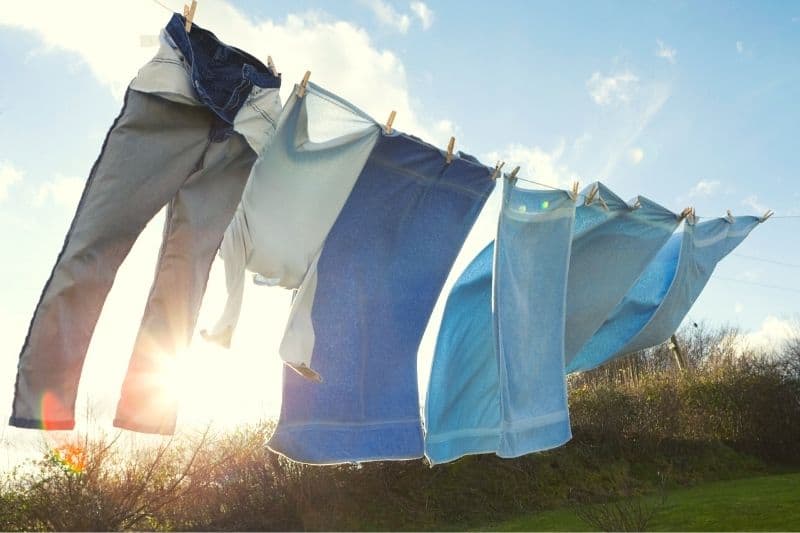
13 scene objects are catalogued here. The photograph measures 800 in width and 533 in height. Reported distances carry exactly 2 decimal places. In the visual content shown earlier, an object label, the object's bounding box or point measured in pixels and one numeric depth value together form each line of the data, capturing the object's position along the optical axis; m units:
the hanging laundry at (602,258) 3.72
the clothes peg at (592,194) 3.65
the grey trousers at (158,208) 2.26
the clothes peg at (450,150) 3.24
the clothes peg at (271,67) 2.82
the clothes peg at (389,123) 3.01
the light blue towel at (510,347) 3.26
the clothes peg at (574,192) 3.57
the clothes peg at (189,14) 2.63
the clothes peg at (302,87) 2.86
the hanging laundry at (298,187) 2.75
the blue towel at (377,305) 3.09
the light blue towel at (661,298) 3.97
